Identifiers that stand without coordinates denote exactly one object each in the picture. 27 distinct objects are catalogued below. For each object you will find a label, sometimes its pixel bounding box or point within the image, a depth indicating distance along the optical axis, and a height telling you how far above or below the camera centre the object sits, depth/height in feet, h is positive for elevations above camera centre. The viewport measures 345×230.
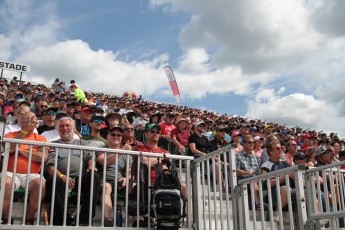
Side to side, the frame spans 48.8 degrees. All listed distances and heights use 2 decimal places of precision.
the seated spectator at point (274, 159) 25.18 +3.30
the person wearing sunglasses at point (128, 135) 26.63 +5.16
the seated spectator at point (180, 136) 33.37 +6.56
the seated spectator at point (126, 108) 47.82 +13.22
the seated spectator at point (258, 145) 33.55 +5.56
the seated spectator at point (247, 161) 26.35 +3.49
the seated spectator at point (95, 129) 23.95 +5.08
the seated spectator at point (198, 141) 31.58 +5.65
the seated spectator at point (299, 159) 26.27 +3.40
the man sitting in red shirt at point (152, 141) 22.09 +3.97
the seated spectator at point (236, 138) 33.01 +6.10
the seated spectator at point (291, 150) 31.23 +4.74
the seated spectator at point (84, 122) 30.96 +7.15
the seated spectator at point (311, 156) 30.99 +4.26
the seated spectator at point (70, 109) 33.50 +8.75
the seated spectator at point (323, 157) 29.37 +3.93
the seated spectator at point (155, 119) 38.14 +9.02
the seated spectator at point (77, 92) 57.47 +18.10
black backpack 16.24 +0.39
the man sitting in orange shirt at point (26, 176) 15.40 +1.49
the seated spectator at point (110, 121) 29.80 +6.96
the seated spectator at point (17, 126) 24.06 +5.43
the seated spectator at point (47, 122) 27.71 +6.41
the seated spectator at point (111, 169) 16.80 +2.02
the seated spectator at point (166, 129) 34.30 +7.98
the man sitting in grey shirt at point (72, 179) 15.93 +1.35
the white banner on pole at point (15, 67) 91.86 +34.98
